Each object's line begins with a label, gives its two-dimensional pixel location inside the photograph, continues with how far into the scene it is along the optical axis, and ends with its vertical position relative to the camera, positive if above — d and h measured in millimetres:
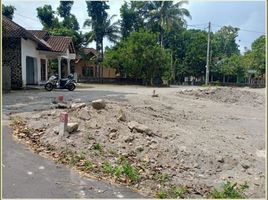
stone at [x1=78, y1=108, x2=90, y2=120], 5418 -914
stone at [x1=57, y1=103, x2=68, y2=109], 6503 -867
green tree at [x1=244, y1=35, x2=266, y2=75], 29595 +3118
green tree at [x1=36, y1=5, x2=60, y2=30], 26674 +7324
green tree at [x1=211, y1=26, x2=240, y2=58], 40452 +7983
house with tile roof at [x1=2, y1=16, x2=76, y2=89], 13659 +1719
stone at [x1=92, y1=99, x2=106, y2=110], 6016 -743
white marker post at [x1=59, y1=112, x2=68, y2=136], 4487 -964
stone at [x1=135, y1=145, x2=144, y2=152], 4518 -1445
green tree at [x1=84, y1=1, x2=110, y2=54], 26196 +7195
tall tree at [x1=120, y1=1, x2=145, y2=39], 27170 +7696
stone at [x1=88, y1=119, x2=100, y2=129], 5041 -1079
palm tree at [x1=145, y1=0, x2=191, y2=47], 27188 +8222
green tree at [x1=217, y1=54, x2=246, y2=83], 30734 +2030
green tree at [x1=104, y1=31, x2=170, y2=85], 22228 +2235
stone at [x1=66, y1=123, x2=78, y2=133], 4593 -1057
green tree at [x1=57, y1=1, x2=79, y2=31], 27225 +7983
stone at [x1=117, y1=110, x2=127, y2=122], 5549 -989
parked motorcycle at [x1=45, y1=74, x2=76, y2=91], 13872 -380
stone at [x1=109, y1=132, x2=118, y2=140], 4776 -1250
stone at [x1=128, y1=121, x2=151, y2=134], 5102 -1142
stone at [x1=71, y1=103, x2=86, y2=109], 5965 -786
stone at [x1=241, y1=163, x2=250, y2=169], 4554 -1755
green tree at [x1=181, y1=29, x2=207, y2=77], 30495 +3406
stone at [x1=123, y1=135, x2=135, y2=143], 4714 -1300
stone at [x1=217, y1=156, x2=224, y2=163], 4620 -1652
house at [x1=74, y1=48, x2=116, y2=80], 27317 +1660
